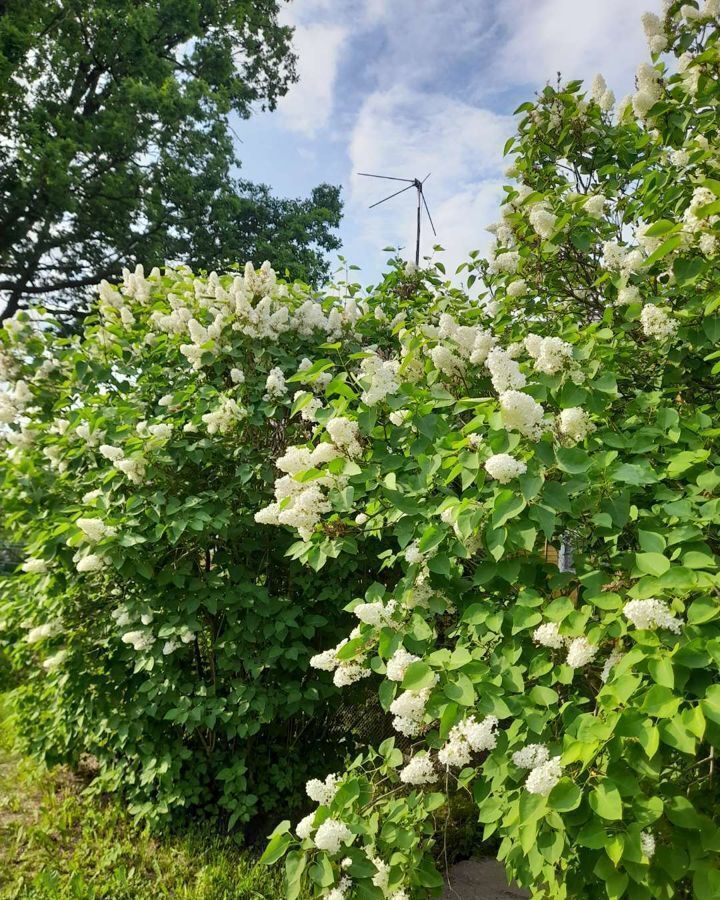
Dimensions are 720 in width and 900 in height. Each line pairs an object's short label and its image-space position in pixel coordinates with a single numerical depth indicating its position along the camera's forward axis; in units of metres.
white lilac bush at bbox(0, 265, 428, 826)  3.19
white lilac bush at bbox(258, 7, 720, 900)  1.55
